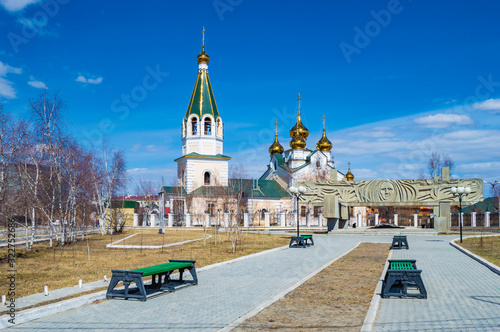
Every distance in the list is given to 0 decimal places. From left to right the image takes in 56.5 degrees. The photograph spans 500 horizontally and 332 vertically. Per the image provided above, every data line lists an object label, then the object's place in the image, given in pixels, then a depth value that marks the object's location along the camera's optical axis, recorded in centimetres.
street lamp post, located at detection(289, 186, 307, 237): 2384
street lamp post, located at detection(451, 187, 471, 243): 2219
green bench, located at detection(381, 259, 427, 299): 771
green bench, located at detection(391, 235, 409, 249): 1755
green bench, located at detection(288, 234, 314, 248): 1780
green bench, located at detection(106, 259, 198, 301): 752
